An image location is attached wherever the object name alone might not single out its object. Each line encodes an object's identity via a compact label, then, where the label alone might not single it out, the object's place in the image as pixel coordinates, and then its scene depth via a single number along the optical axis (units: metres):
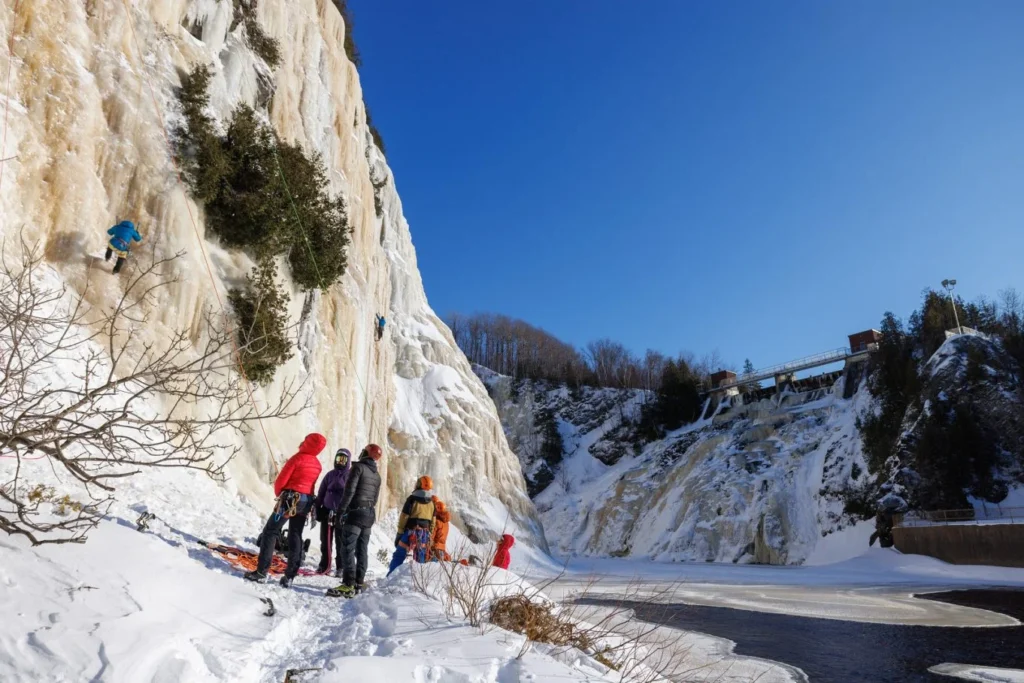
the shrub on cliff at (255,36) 18.06
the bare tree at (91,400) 3.62
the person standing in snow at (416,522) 8.15
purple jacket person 8.30
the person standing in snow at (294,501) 6.47
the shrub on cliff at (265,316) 13.81
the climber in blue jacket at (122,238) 10.84
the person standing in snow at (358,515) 7.03
